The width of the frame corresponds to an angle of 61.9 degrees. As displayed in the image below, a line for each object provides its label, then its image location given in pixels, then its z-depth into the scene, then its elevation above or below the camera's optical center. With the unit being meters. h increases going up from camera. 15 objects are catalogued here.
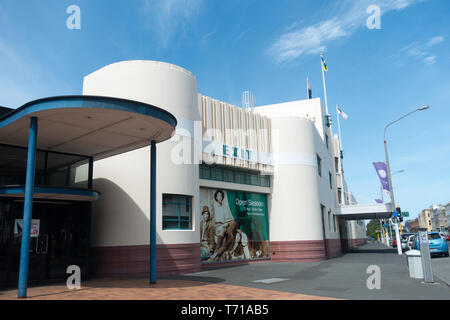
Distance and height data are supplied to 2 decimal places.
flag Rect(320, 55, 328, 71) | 43.73 +18.83
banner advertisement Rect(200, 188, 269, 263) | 20.84 +0.37
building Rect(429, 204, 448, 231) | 141.74 +3.35
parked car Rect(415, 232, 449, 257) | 25.56 -1.27
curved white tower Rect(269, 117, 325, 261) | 24.75 +2.17
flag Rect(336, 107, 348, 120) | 48.89 +14.78
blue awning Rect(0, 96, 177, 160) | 10.47 +3.51
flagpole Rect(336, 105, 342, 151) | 54.75 +13.09
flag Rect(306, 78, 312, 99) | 45.56 +16.78
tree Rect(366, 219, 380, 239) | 135.14 +0.00
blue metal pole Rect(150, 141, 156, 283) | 13.16 +0.37
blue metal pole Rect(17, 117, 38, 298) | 10.16 +0.77
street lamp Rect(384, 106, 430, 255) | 26.84 +2.81
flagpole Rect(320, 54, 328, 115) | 43.48 +16.46
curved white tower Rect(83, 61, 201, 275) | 16.11 +2.31
